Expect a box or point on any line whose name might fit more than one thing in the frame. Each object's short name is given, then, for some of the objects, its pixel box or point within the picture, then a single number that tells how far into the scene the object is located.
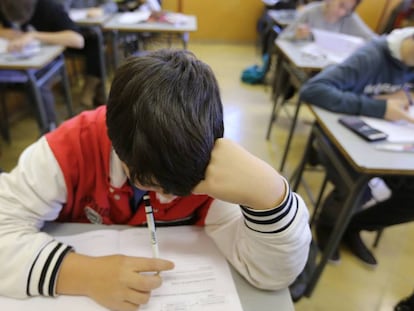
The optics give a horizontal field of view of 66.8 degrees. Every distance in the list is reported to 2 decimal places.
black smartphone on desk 1.12
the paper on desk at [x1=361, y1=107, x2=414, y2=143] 1.15
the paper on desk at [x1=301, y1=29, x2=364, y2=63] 2.07
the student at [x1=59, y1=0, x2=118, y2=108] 2.74
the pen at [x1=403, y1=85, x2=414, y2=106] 1.41
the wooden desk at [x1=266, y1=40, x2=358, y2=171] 1.90
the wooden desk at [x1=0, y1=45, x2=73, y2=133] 1.59
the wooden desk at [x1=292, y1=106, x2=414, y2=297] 1.00
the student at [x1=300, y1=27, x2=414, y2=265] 1.29
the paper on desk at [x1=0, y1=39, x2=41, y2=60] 1.65
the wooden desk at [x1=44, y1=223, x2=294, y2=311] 0.54
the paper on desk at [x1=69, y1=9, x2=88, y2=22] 2.77
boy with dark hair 0.43
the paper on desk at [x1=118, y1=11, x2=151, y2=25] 2.77
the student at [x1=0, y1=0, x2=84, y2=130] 1.71
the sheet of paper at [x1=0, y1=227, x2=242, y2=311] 0.51
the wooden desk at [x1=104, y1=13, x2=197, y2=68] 2.61
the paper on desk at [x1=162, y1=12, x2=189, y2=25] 2.82
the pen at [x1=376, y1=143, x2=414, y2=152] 1.08
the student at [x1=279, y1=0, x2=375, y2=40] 2.48
